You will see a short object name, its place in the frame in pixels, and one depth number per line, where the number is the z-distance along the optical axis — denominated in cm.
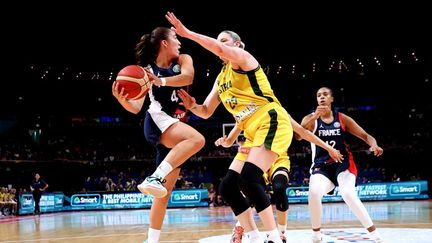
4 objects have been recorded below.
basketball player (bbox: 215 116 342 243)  514
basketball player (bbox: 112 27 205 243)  470
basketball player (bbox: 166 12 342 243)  426
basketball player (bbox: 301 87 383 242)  608
